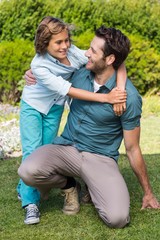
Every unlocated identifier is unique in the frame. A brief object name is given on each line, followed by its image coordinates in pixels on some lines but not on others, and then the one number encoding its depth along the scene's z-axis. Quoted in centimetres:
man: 478
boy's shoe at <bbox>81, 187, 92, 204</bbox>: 538
